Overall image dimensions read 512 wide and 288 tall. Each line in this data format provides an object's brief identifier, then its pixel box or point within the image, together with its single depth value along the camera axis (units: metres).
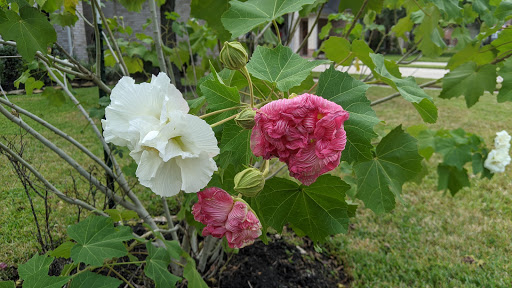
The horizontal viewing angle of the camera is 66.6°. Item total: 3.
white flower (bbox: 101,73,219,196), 0.59
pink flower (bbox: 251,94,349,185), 0.61
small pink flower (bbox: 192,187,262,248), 0.71
